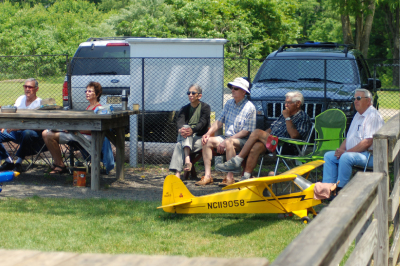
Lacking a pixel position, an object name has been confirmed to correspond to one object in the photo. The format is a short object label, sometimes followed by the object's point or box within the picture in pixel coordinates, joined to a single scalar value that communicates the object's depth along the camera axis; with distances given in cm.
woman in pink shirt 1423
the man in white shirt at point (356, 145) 1075
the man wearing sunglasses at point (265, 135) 1275
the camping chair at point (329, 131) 1295
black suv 1529
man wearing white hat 1339
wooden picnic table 1283
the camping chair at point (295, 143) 1261
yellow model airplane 955
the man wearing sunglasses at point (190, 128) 1387
